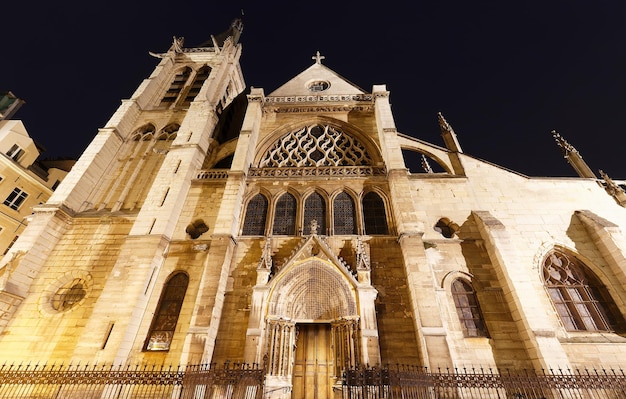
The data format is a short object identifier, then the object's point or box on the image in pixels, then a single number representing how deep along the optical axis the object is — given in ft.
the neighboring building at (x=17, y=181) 54.85
